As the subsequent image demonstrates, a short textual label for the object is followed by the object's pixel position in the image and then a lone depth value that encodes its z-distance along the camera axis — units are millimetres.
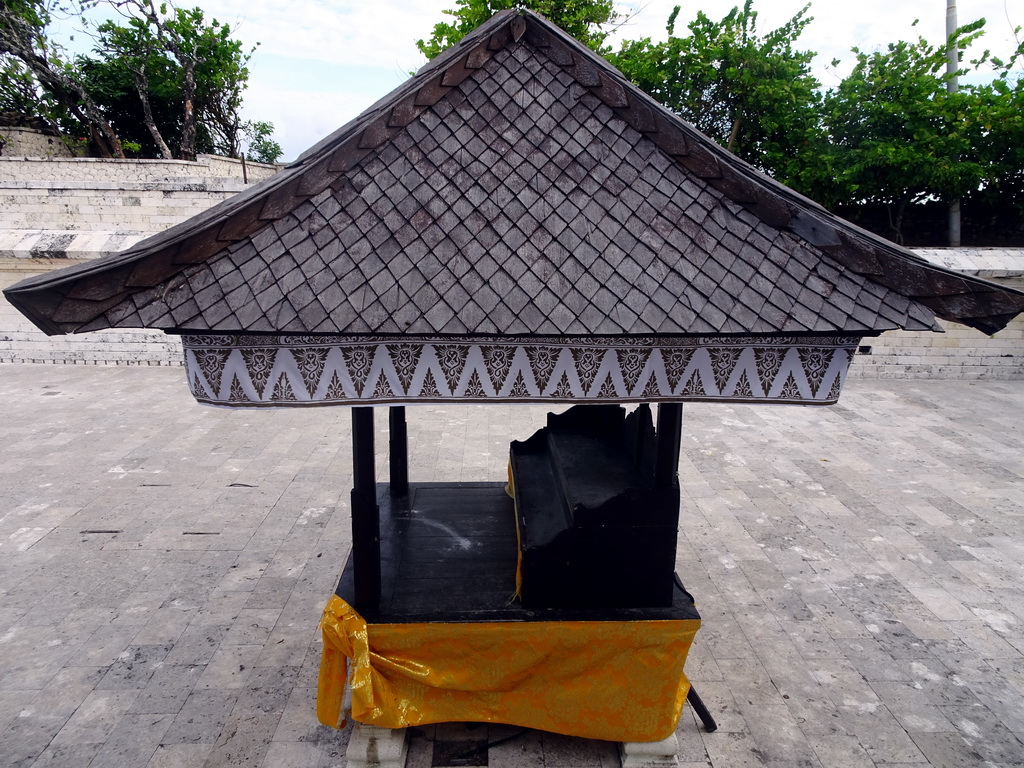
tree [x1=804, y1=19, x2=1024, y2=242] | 11844
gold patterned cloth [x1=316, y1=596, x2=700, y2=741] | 3318
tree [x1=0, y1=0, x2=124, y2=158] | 17406
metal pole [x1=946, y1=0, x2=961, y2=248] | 12669
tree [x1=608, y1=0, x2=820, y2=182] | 13930
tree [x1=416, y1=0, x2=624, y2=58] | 15633
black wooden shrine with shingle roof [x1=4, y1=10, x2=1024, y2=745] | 2605
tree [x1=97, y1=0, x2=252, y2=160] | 18922
